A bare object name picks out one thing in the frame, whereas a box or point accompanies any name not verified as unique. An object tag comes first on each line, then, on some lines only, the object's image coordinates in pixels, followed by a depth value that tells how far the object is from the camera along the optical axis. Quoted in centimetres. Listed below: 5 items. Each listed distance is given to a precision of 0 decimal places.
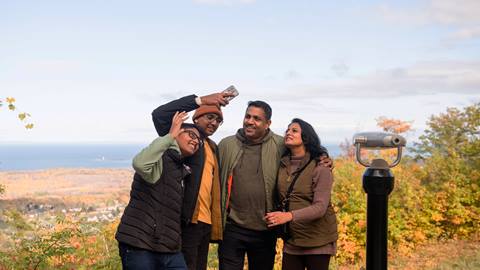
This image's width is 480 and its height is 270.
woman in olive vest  360
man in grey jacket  375
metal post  259
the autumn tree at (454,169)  895
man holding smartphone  342
